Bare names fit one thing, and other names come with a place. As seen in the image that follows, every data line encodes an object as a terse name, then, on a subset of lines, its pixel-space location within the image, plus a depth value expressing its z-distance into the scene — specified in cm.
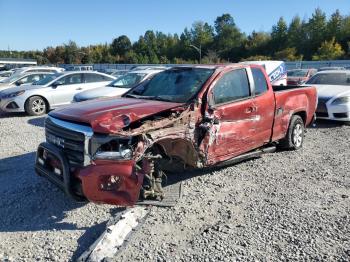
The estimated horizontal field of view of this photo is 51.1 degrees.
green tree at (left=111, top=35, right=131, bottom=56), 10500
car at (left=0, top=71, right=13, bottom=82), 2783
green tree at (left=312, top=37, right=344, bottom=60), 6039
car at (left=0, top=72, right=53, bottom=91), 1690
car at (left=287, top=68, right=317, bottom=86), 1900
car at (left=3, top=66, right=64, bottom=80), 1976
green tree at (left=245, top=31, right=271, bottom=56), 8062
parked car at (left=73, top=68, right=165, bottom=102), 1127
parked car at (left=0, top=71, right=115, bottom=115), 1222
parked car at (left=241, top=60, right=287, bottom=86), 1412
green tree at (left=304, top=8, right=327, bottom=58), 7150
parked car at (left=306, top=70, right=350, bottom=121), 992
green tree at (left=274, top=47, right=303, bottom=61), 6738
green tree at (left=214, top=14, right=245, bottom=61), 8781
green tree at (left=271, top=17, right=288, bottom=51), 7875
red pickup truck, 405
